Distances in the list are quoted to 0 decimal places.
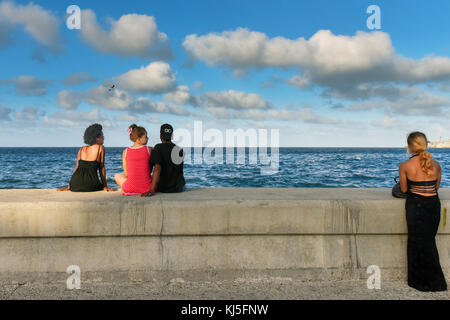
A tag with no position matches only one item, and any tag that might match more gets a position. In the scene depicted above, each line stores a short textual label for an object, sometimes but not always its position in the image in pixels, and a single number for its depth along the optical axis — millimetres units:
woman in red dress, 4727
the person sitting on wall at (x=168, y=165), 4816
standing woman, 3734
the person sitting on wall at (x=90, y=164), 5035
